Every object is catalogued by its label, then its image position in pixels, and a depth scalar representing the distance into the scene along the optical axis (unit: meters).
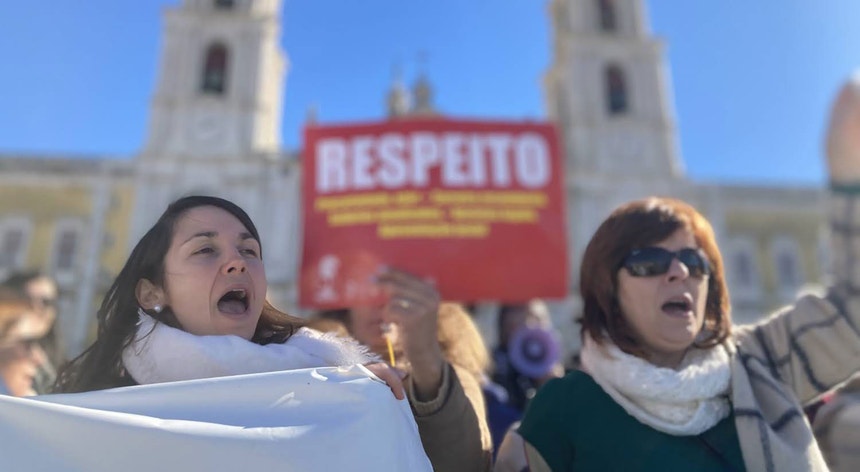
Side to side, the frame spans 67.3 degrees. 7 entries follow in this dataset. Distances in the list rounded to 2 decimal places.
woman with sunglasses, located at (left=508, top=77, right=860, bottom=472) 1.70
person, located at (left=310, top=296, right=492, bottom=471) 1.72
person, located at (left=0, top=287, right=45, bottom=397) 2.68
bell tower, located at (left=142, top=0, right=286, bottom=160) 18.66
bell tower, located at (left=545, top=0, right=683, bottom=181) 19.86
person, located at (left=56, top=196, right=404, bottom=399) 1.45
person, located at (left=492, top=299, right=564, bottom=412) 3.88
